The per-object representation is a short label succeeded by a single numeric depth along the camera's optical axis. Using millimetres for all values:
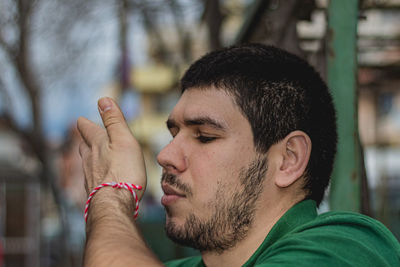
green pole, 1311
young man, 1196
